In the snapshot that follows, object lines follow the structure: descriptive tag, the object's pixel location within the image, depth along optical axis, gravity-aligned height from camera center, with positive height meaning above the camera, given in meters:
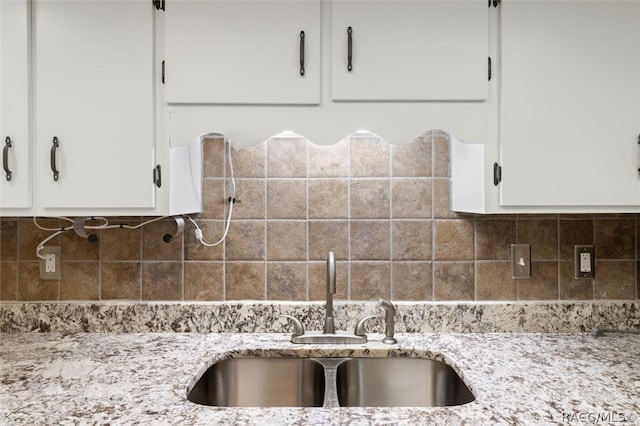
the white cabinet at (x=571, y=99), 1.44 +0.36
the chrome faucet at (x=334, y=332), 1.62 -0.40
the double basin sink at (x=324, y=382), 1.59 -0.56
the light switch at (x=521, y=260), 1.76 -0.16
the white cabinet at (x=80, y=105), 1.46 +0.35
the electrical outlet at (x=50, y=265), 1.77 -0.18
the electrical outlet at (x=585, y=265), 1.76 -0.18
